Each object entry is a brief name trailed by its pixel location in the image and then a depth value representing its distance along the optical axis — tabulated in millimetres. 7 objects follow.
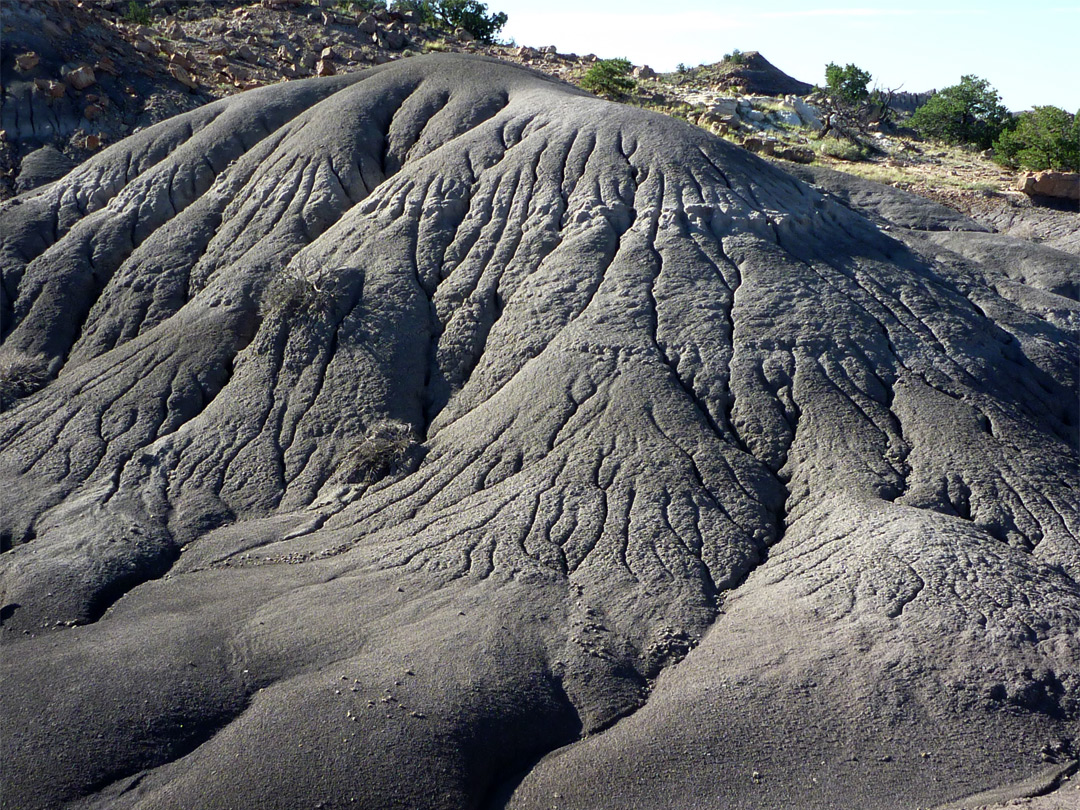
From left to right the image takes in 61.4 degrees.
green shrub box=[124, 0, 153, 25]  25953
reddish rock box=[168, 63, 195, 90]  21891
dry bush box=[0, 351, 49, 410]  12852
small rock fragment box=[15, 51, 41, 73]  19922
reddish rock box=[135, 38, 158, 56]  22469
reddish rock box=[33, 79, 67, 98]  19734
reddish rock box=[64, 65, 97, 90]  20203
